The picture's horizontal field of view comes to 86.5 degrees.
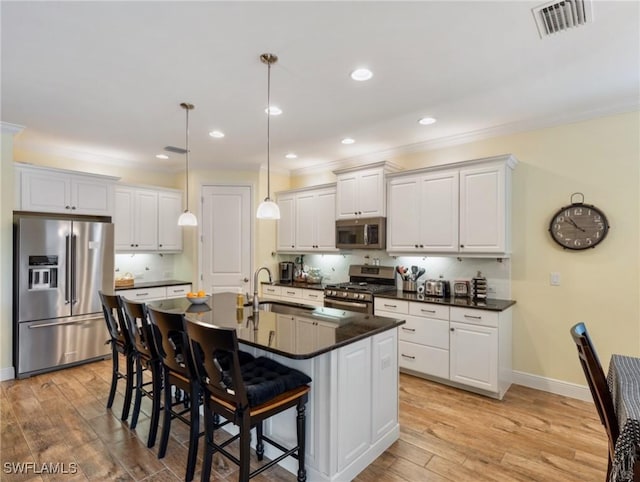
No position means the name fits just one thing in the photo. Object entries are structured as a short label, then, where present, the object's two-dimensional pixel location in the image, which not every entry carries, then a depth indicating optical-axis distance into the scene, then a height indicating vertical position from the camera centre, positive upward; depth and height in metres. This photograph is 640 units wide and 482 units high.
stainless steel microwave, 4.33 +0.13
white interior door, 5.41 +0.06
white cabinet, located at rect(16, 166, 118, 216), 3.91 +0.61
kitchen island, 1.99 -0.86
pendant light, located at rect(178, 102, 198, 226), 3.46 +0.22
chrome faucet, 2.76 -0.49
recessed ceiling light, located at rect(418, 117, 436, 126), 3.52 +1.30
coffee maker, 5.66 -0.49
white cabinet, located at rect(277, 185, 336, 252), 5.06 +0.35
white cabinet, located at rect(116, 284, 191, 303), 4.78 -0.75
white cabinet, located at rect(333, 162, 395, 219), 4.32 +0.69
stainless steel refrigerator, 3.74 -0.56
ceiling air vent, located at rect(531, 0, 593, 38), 1.87 +1.31
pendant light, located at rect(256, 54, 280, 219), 2.79 +0.27
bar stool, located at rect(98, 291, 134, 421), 2.78 -0.84
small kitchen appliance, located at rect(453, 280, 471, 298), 3.87 -0.52
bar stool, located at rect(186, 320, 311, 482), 1.70 -0.80
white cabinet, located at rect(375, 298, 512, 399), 3.28 -1.04
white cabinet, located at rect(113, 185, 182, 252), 4.95 +0.34
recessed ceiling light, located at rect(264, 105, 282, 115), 3.26 +1.29
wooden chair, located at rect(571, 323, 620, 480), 1.48 -0.61
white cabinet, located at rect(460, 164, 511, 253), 3.47 +0.36
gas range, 4.14 -0.58
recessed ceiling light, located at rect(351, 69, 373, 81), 2.57 +1.30
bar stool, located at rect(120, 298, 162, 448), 2.44 -0.84
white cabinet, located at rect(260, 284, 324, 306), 4.77 -0.78
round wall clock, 3.20 +0.17
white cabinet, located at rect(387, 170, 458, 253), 3.78 +0.36
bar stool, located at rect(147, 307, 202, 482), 2.04 -0.81
